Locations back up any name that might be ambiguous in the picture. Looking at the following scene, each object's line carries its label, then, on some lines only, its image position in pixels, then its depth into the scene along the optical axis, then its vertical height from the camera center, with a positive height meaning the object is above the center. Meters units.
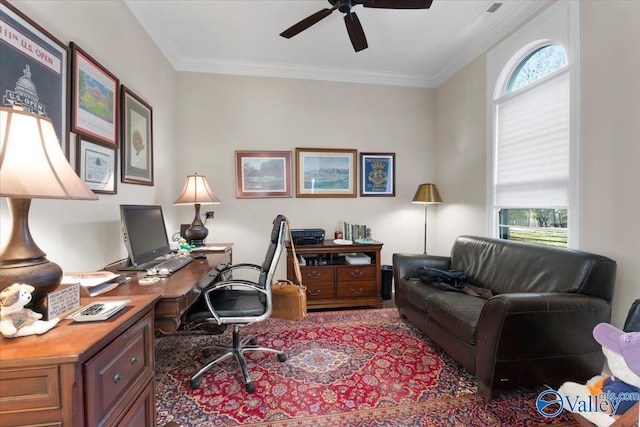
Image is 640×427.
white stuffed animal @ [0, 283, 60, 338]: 0.77 -0.31
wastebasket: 3.46 -0.91
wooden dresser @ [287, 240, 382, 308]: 3.12 -0.79
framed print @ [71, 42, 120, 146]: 1.56 +0.73
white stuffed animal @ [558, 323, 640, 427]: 1.11 -0.80
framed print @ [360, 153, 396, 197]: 3.68 +0.50
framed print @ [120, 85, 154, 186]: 2.09 +0.62
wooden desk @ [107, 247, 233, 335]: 1.28 -0.40
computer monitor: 1.71 -0.15
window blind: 2.16 +0.57
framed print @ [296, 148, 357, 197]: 3.52 +0.51
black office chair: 1.75 -0.66
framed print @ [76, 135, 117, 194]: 1.64 +0.30
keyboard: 1.75 -0.37
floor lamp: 3.39 +0.19
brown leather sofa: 1.55 -0.70
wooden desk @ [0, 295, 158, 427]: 0.71 -0.47
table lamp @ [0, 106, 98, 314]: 0.83 +0.09
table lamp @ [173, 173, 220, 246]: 2.57 +0.12
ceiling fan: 1.85 +1.44
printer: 3.15 -0.30
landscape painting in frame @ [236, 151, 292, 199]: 3.39 +0.47
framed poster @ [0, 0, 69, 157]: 1.17 +0.69
